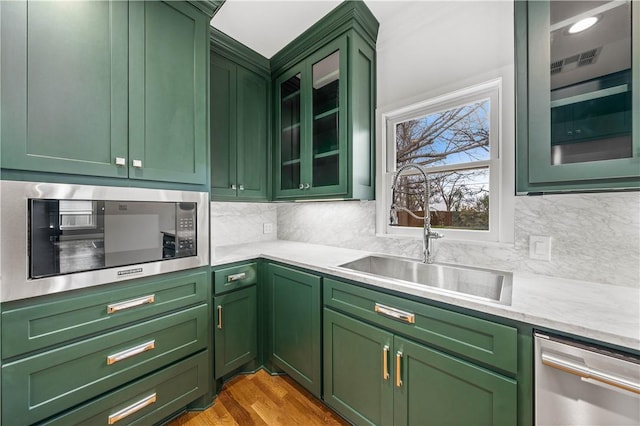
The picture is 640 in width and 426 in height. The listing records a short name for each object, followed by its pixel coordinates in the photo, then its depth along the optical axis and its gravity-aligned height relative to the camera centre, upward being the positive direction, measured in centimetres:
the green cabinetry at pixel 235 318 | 166 -77
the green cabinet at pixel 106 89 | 97 +59
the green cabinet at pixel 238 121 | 192 +77
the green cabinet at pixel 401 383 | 94 -78
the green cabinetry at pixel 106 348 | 100 -67
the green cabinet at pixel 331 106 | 170 +81
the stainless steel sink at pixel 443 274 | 134 -39
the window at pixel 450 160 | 148 +35
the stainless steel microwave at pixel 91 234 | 96 -11
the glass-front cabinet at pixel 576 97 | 84 +44
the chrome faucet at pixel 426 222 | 154 -7
